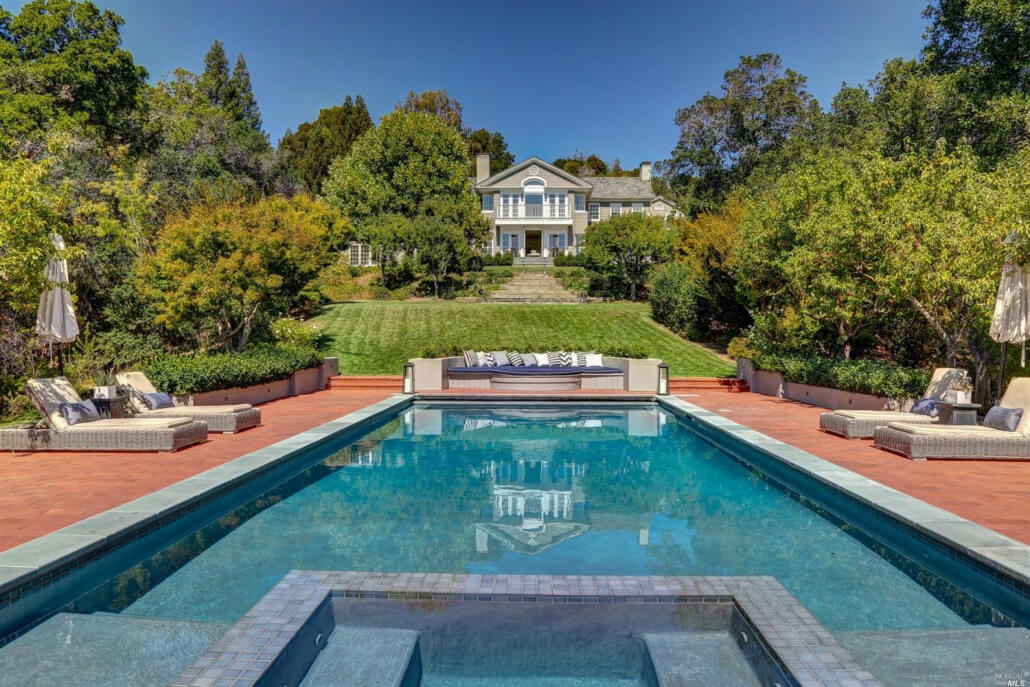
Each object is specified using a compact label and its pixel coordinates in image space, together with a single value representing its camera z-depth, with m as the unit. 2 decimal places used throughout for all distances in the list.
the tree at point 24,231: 9.00
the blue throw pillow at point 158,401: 11.23
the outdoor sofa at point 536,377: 18.75
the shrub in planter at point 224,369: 12.76
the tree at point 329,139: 62.62
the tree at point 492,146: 74.44
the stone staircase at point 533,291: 34.66
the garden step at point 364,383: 19.81
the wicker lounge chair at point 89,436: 9.23
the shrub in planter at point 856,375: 12.55
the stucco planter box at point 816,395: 13.01
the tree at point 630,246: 33.12
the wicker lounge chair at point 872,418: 10.59
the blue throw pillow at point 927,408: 10.53
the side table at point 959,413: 9.79
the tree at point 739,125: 39.91
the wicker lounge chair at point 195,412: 10.98
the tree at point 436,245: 34.16
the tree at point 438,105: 68.56
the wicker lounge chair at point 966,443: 8.87
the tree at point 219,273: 15.16
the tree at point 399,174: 40.69
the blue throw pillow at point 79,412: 9.57
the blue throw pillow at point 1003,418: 9.24
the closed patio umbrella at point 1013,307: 9.72
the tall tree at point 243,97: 60.75
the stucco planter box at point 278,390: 13.64
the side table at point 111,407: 10.23
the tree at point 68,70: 27.39
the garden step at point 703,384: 19.78
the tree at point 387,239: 35.03
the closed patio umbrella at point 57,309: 10.01
